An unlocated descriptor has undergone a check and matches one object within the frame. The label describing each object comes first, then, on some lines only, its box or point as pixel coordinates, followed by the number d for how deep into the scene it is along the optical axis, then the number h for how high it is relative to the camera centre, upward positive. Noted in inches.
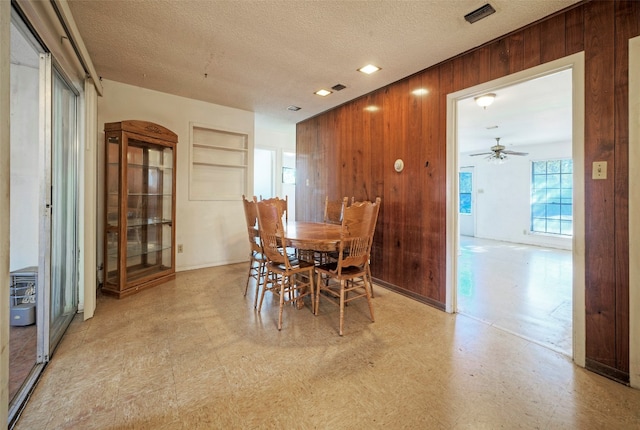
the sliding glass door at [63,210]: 79.7 +1.5
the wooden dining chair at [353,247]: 87.5 -10.3
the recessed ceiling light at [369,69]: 111.2 +59.3
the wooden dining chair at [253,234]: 112.3 -7.6
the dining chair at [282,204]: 146.8 +6.2
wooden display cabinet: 115.3 +4.0
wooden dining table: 88.4 -7.4
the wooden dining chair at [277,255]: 93.4 -13.9
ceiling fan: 207.9 +48.4
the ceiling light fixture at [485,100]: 135.7 +57.3
